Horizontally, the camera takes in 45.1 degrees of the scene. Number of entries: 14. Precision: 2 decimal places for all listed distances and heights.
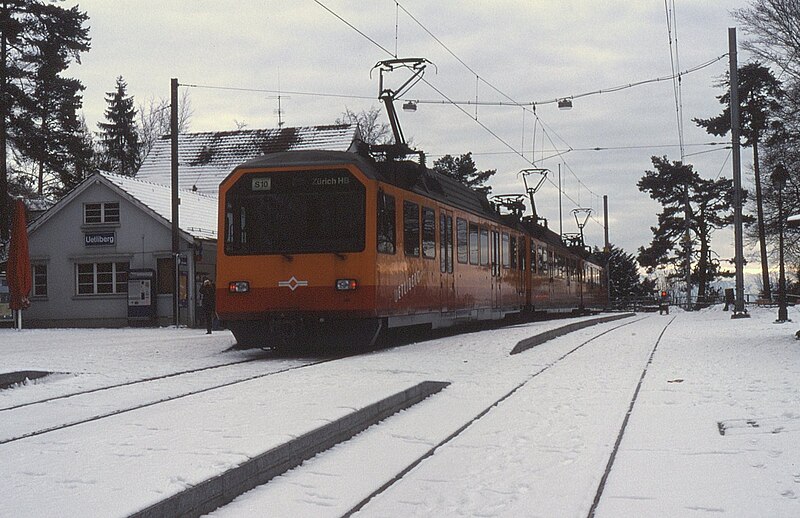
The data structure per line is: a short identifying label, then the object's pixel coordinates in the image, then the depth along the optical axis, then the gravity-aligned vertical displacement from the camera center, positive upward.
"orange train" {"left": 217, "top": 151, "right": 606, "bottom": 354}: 14.05 +0.77
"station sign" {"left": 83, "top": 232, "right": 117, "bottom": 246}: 34.81 +2.42
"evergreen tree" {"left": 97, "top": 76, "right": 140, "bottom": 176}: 70.06 +12.86
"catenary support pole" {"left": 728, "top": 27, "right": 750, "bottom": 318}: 30.08 +3.36
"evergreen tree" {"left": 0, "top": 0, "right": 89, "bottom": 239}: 33.19 +8.46
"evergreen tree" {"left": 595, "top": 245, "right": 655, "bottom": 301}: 79.00 +1.55
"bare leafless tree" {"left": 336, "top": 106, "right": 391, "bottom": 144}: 57.47 +10.39
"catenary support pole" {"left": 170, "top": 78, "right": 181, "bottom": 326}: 29.17 +4.59
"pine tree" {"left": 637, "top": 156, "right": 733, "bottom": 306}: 69.19 +6.25
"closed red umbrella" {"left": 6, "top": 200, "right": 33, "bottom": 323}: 26.58 +1.21
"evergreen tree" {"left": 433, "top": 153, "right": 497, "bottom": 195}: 67.12 +8.99
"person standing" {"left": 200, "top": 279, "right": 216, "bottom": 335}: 24.42 +0.12
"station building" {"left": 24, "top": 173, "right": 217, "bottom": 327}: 33.84 +1.87
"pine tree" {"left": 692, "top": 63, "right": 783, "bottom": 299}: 45.48 +9.36
